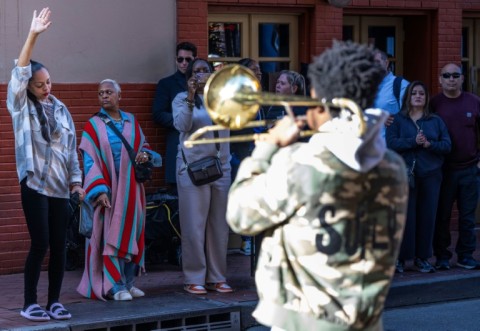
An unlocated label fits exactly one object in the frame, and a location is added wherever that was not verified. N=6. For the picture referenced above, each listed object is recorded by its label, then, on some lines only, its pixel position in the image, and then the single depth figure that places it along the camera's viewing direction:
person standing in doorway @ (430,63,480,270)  10.20
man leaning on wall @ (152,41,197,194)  10.27
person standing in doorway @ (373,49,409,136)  10.06
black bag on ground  10.01
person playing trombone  3.84
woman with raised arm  7.53
